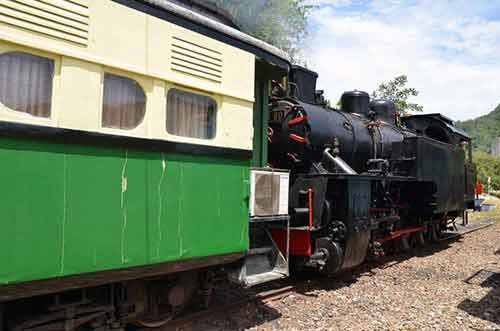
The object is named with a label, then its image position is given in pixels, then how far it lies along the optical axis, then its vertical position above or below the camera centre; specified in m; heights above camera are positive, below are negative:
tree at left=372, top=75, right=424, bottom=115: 29.53 +6.82
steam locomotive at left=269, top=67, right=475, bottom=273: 6.12 +0.19
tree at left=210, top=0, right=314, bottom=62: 24.77 +10.39
